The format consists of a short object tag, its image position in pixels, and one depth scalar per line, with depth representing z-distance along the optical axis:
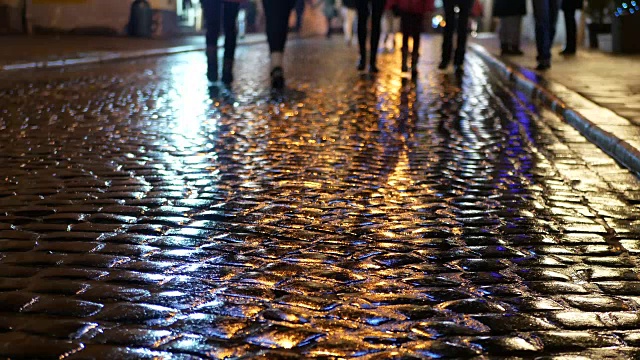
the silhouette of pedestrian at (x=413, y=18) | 13.73
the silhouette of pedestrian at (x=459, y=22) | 14.39
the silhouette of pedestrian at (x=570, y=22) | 17.20
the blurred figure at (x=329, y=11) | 41.06
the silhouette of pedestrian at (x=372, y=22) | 14.11
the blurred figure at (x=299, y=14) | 43.98
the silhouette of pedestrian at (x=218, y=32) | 11.84
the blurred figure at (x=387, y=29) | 23.69
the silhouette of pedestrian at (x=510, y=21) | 17.02
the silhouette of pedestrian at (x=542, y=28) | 13.29
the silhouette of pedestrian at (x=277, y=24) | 11.29
